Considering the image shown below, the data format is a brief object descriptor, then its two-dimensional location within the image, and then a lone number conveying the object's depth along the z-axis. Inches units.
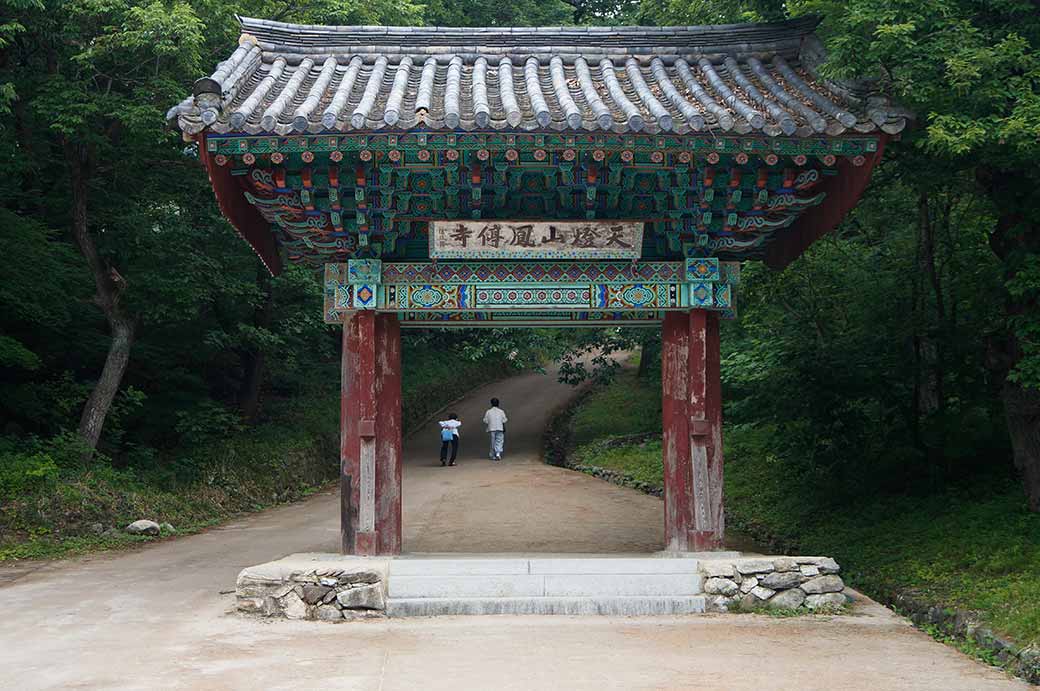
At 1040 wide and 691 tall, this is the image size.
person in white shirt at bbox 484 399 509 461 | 927.0
